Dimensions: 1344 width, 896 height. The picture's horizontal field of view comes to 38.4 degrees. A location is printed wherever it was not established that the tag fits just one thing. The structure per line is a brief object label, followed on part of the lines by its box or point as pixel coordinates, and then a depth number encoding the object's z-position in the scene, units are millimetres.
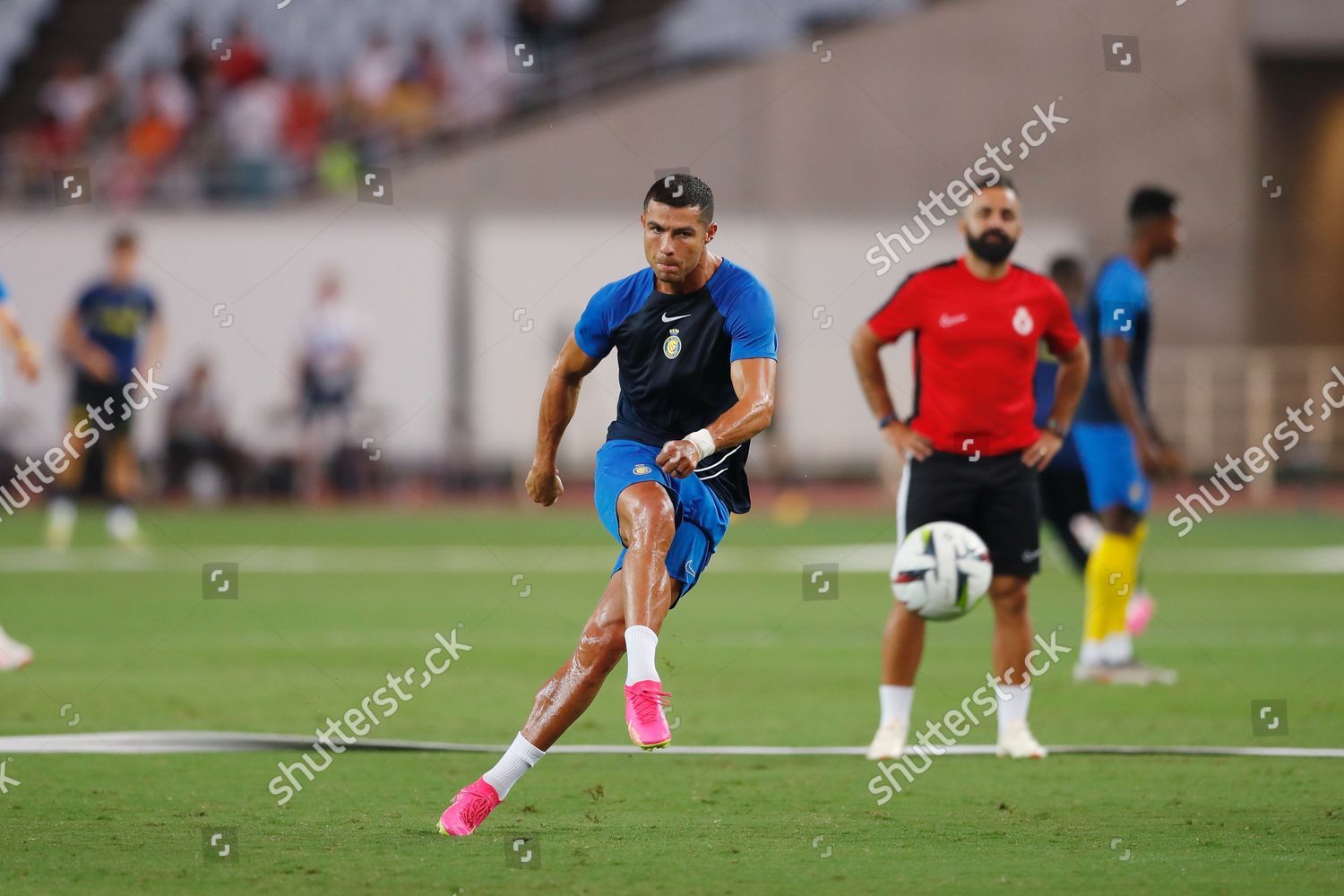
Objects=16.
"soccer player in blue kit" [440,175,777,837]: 6215
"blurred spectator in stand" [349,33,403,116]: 27656
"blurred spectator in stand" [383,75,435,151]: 27484
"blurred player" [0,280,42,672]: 10273
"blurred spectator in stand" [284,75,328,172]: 27172
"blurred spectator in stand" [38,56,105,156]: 27641
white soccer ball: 7957
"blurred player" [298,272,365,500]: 24125
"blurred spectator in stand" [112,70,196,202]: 26328
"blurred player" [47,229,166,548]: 18344
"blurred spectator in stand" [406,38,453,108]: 27875
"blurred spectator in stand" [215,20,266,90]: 27703
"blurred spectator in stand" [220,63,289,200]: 26641
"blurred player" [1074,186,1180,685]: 10508
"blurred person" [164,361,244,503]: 24906
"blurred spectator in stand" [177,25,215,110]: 27656
